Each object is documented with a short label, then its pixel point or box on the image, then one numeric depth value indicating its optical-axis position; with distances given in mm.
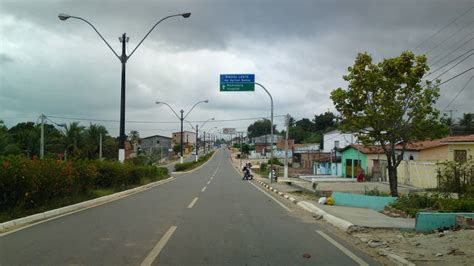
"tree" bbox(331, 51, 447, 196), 17547
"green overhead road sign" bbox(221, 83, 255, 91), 32500
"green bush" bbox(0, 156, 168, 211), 12080
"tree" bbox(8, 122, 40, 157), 63906
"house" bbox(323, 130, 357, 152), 78500
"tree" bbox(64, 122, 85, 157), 73500
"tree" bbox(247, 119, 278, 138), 190125
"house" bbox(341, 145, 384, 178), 40906
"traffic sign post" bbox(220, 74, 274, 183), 32500
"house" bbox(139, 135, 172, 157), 145250
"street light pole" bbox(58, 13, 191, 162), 23016
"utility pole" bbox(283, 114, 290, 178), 38531
